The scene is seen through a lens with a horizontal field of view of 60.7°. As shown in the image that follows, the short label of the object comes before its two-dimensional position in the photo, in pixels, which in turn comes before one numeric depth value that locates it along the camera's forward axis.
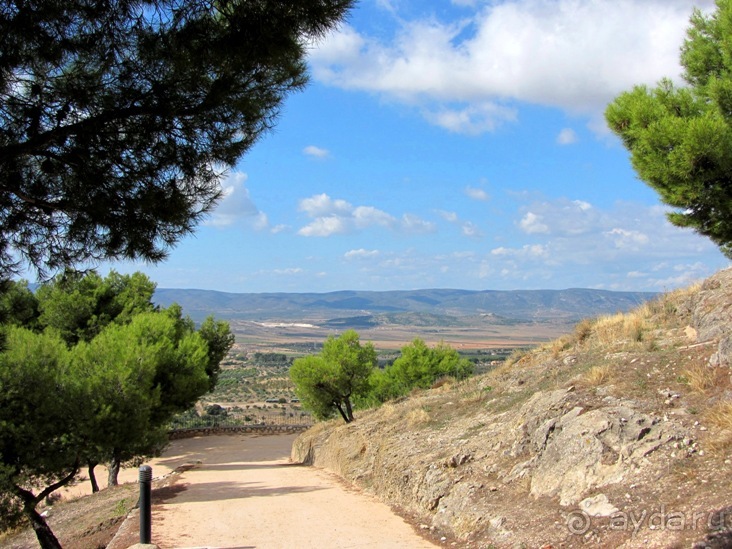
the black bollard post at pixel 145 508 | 8.82
